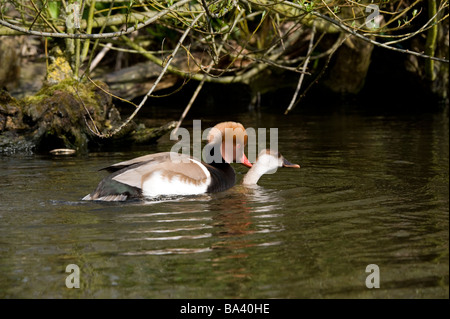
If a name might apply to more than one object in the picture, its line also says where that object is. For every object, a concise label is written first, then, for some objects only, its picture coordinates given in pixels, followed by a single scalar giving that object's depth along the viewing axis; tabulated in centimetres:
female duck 753
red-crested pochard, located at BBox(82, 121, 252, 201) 655
